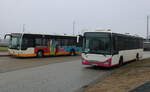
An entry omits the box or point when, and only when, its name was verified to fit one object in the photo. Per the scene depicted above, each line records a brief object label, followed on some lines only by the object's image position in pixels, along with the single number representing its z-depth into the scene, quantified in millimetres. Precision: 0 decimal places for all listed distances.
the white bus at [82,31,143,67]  8665
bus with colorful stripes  13205
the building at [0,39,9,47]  30287
